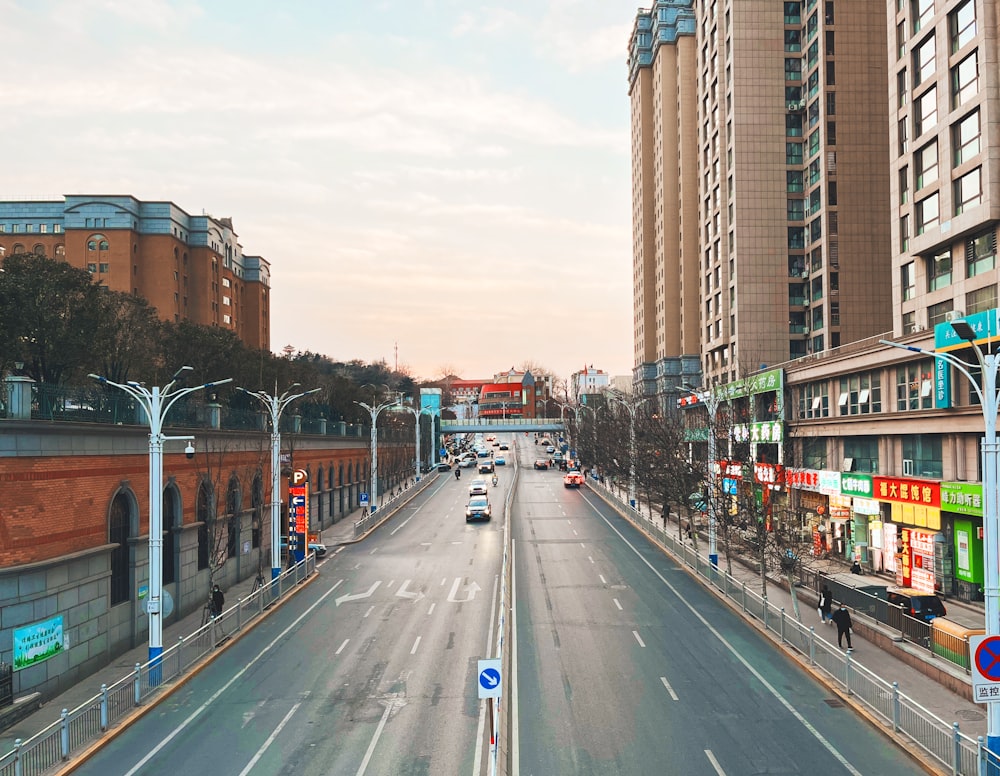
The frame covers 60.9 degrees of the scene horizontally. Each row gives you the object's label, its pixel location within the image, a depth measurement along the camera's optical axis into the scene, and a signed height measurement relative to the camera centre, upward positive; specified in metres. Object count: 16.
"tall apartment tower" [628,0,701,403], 94.69 +26.85
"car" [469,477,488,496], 65.51 -5.30
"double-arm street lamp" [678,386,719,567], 36.42 -2.18
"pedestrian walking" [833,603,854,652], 23.66 -5.66
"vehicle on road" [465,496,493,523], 57.25 -5.97
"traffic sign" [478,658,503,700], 14.23 -4.33
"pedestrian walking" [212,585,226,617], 26.73 -5.60
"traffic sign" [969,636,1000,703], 14.09 -4.18
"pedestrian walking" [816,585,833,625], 26.92 -5.93
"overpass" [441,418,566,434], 128.62 -0.66
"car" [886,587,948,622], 25.32 -5.58
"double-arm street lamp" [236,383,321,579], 33.38 -2.86
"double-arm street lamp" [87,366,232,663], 21.34 -2.67
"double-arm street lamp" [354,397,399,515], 58.33 -4.08
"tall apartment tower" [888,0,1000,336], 31.44 +10.42
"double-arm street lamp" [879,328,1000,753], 14.48 -1.65
